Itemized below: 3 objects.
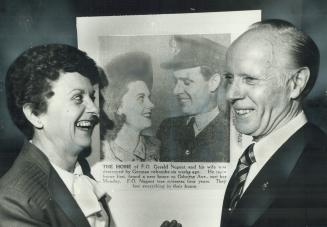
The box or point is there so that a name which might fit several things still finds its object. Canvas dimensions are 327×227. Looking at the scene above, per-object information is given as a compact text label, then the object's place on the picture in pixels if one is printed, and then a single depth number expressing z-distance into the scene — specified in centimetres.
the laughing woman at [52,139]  137
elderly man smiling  130
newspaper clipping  136
